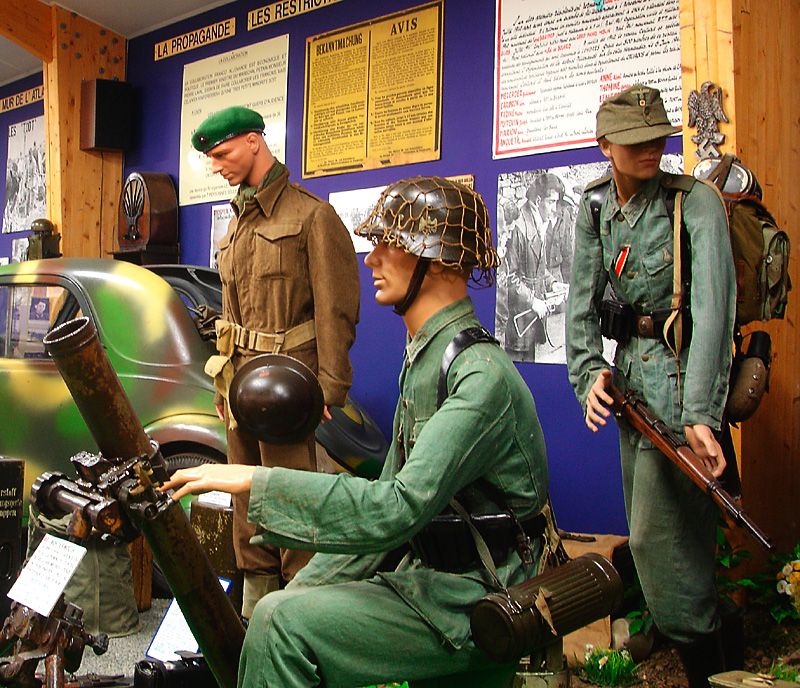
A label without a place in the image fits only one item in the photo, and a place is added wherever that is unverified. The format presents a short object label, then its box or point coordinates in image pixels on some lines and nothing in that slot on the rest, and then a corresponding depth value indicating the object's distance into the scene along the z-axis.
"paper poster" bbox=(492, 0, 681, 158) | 4.51
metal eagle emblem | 3.38
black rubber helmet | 2.82
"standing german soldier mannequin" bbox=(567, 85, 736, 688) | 2.64
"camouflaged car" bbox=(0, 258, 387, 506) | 4.40
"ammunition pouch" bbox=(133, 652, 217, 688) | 2.61
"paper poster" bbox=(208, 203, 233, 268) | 6.78
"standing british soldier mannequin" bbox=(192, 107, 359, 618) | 3.51
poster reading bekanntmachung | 5.52
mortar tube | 1.89
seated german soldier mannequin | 1.79
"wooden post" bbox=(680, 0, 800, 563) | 3.40
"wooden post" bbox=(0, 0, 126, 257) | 7.42
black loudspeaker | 7.48
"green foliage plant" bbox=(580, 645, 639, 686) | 3.27
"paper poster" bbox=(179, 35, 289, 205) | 6.45
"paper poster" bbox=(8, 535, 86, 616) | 2.01
